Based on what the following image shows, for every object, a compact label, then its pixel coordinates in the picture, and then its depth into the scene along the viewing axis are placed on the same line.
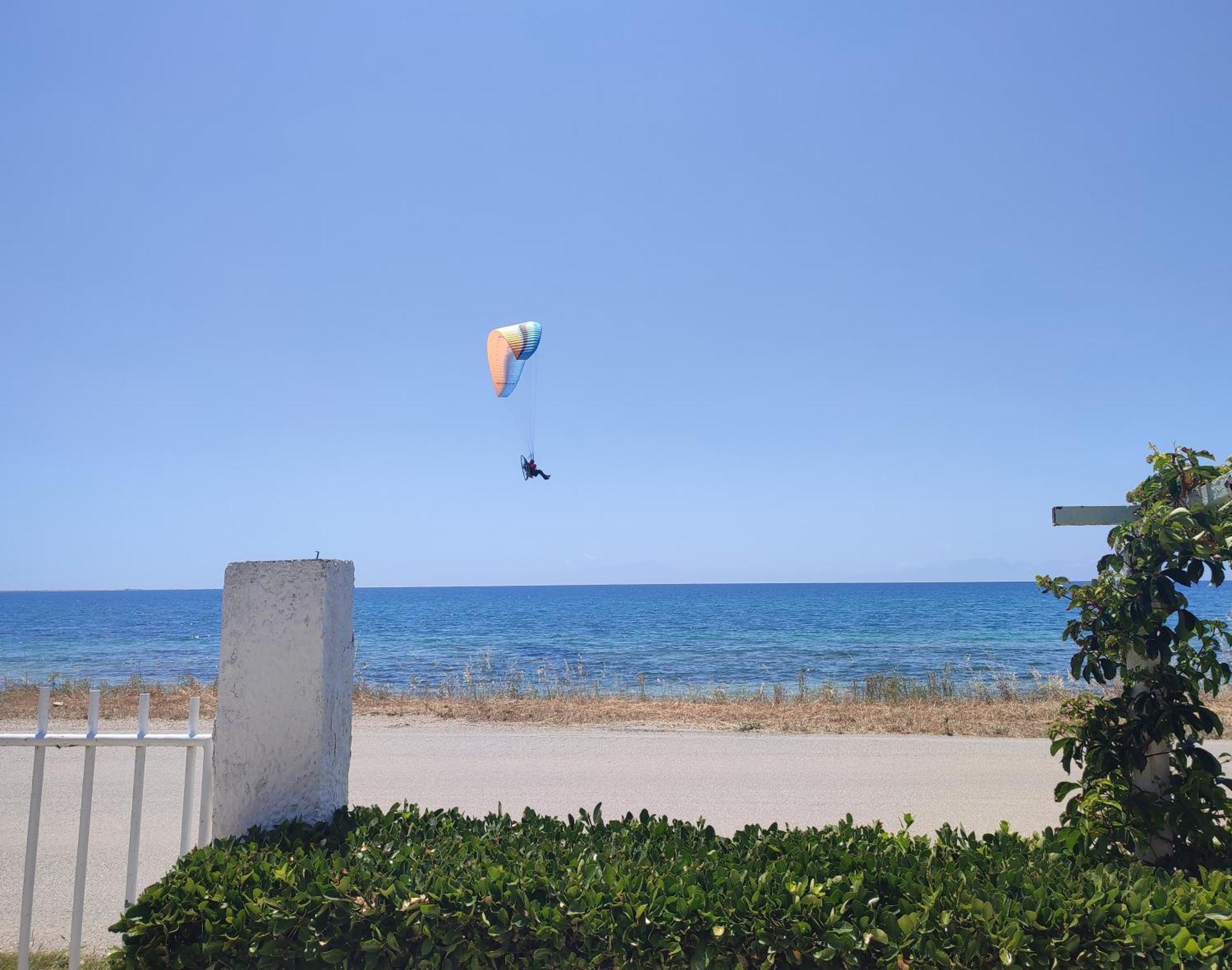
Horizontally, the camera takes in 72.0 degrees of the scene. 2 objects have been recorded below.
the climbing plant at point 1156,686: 3.88
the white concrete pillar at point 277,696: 3.99
